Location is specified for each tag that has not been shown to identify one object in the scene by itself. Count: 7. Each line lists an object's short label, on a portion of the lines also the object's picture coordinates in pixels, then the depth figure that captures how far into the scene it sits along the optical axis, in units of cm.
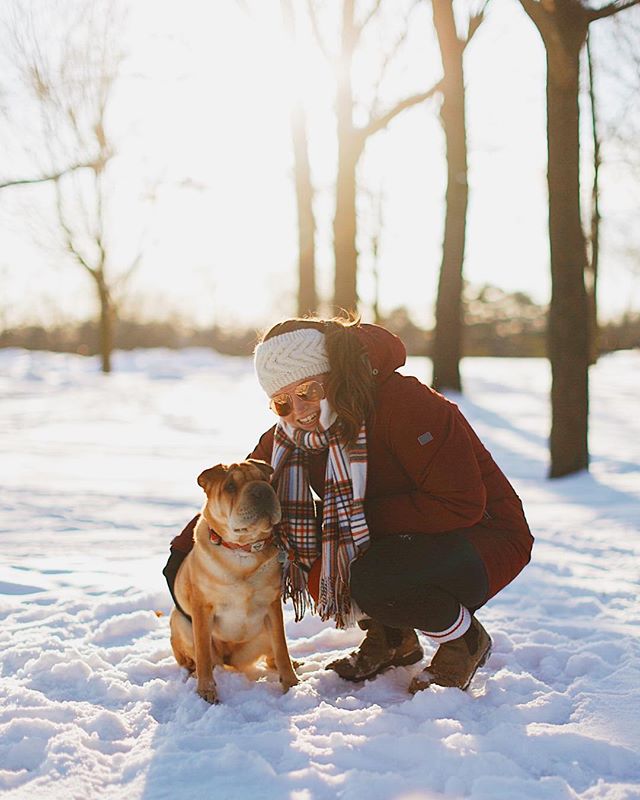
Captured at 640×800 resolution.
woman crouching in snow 288
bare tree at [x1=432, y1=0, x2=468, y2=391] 1030
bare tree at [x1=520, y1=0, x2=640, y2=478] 685
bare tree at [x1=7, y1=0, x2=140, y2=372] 1777
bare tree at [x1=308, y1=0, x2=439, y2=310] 1267
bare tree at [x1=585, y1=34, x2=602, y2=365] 2006
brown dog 294
